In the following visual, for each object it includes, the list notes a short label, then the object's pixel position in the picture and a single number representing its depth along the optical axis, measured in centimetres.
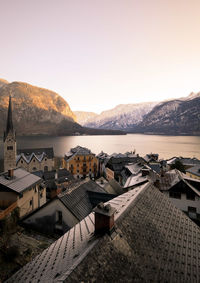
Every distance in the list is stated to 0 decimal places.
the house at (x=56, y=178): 4434
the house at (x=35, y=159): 7427
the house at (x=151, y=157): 8119
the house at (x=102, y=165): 7339
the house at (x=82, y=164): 7038
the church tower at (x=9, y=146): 6956
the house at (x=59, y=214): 1563
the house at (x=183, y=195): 2827
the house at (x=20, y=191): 2084
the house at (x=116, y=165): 6375
